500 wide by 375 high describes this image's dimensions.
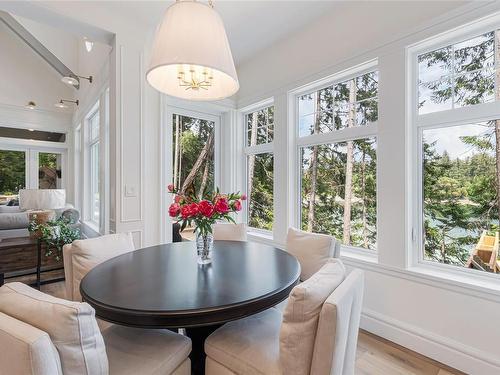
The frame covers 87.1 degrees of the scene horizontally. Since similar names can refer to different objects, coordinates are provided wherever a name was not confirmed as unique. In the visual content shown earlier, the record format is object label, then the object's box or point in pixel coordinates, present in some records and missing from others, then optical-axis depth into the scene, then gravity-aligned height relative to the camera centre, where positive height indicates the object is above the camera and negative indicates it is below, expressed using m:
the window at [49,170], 5.91 +0.39
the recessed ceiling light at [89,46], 3.99 +2.16
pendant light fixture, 1.37 +0.80
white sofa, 2.74 -0.13
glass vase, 1.65 -0.37
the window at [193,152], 3.61 +0.50
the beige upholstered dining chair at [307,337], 0.97 -0.61
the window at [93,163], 4.45 +0.43
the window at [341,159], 2.44 +0.28
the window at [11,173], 5.54 +0.30
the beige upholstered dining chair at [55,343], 0.75 -0.47
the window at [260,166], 3.49 +0.28
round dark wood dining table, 1.05 -0.48
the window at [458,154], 1.80 +0.24
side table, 3.18 -0.86
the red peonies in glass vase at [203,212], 1.57 -0.15
